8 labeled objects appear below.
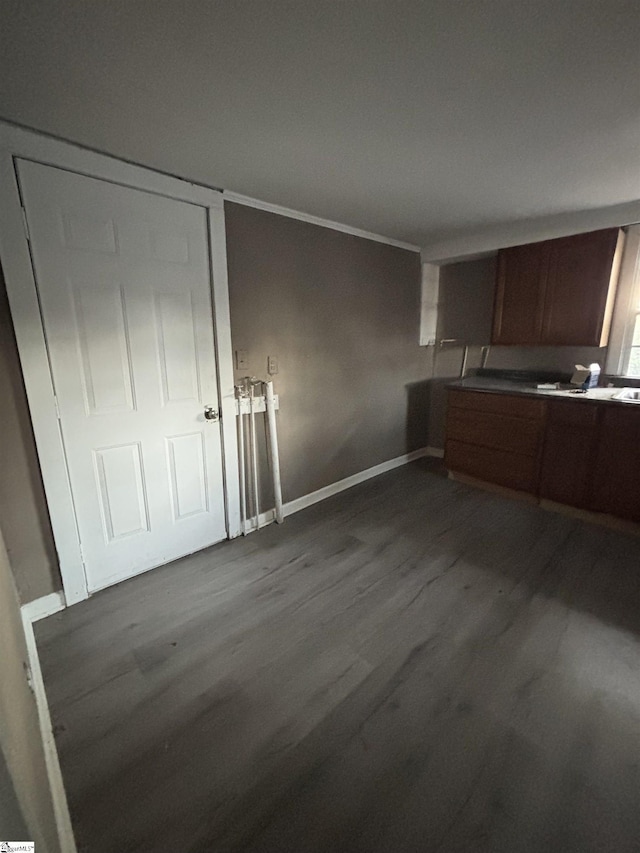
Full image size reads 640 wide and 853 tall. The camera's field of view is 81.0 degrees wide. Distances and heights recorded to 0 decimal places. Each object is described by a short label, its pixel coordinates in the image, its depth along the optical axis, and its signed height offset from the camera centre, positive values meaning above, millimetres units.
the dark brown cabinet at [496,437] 3031 -858
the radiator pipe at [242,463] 2557 -861
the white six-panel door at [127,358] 1788 -105
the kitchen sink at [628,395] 2623 -434
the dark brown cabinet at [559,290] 2783 +350
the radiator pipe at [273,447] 2645 -781
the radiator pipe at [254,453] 2607 -811
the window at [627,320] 2877 +113
